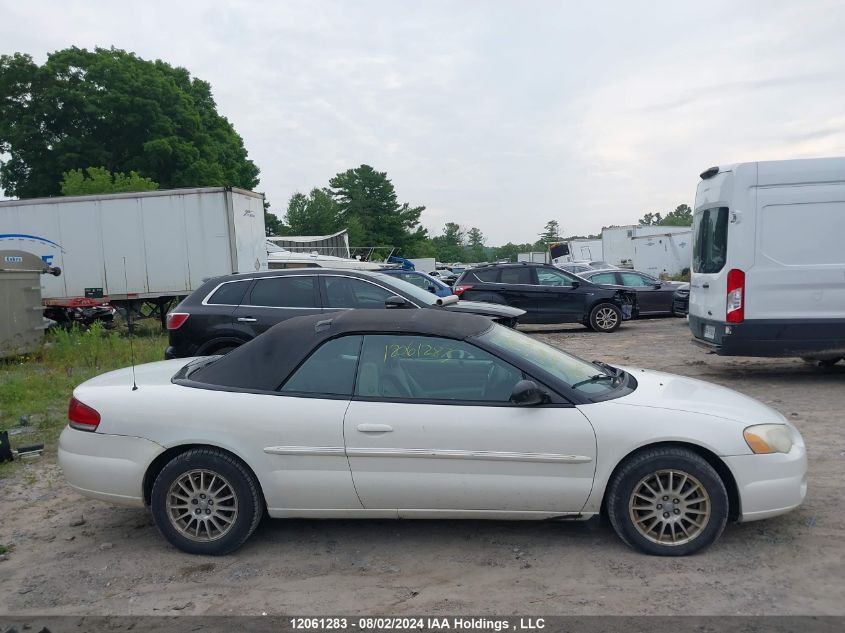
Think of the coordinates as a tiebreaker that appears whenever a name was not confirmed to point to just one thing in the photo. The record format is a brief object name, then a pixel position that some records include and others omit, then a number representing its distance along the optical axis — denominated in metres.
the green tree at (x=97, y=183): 25.78
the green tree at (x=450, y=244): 110.69
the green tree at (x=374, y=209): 71.35
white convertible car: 3.95
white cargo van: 8.17
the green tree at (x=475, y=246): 126.44
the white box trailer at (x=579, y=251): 44.97
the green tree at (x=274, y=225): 66.94
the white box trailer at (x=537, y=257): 57.95
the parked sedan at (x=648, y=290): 17.67
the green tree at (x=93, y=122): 37.84
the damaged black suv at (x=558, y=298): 15.77
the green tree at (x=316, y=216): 71.06
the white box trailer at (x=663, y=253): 33.44
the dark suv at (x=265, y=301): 8.44
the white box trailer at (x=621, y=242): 38.62
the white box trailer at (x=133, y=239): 16.61
